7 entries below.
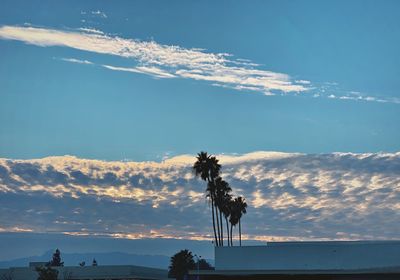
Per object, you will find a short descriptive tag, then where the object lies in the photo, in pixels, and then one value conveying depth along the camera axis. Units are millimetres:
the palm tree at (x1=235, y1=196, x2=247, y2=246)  126000
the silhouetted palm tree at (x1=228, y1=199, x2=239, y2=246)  121669
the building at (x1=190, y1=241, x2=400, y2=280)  69562
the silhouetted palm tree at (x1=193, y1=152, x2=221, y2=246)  101062
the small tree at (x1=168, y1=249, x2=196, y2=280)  154625
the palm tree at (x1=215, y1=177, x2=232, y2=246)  103500
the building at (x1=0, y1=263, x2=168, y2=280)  109688
